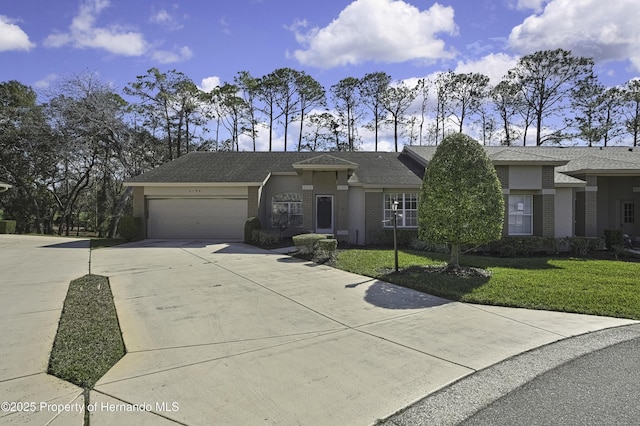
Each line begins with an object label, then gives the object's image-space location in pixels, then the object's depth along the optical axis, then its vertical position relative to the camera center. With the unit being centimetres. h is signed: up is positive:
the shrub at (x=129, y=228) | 1834 -82
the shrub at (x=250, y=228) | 1739 -78
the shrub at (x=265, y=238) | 1620 -116
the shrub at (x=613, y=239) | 1573 -114
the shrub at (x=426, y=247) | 1482 -143
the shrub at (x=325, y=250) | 1259 -129
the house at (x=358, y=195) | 1579 +76
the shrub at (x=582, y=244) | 1497 -129
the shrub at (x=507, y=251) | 1440 -150
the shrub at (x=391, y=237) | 1647 -111
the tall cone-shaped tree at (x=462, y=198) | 1000 +35
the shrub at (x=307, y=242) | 1321 -108
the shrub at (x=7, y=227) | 2466 -105
